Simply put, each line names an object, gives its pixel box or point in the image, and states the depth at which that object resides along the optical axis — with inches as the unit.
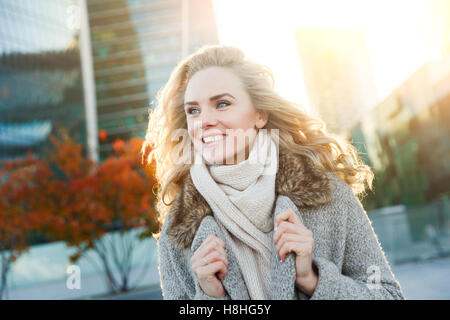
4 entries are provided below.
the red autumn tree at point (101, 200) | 506.0
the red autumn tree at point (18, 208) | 505.0
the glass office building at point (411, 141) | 425.4
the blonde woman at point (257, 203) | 57.6
